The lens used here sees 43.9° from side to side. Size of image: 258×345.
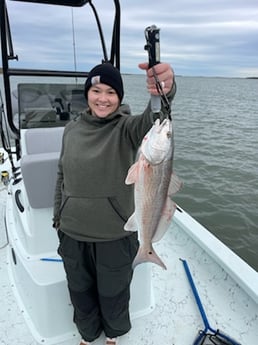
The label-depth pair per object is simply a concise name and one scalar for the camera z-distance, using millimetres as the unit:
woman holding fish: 1530
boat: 2023
